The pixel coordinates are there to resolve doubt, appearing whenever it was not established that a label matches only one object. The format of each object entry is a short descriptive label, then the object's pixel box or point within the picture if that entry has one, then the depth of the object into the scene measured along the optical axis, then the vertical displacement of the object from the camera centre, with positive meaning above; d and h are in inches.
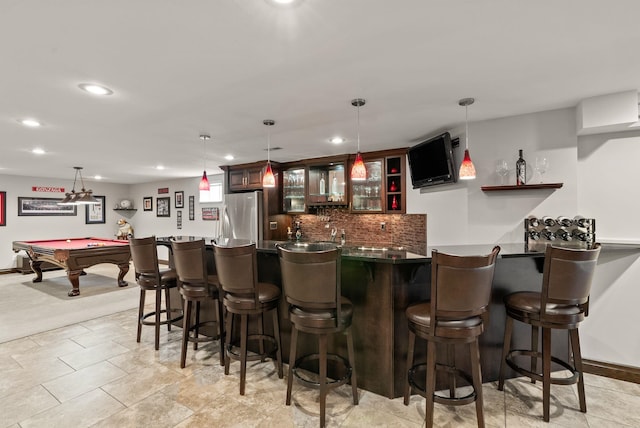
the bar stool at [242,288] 90.2 -21.9
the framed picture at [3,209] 282.0 +3.4
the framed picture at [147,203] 352.5 +11.1
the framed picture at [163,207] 335.9 +6.3
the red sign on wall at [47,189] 301.0 +23.5
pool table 203.0 -28.9
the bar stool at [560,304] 77.2 -24.2
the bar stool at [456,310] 69.2 -22.2
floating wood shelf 114.3 +9.7
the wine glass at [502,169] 123.7 +17.4
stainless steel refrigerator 222.5 -2.4
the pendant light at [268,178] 136.4 +15.2
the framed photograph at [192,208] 314.5 +4.8
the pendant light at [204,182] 154.5 +15.3
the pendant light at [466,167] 109.6 +16.2
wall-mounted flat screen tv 138.2 +24.3
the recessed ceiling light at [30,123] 126.5 +37.4
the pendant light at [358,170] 114.3 +15.7
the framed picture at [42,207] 293.4 +5.6
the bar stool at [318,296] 76.1 -20.8
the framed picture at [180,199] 323.3 +14.2
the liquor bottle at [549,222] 114.7 -3.4
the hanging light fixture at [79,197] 241.8 +12.1
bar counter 88.7 -25.6
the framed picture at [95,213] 336.5 -0.3
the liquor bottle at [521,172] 119.3 +15.5
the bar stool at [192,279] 105.7 -23.0
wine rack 110.0 -6.9
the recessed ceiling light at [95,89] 93.4 +38.0
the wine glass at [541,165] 117.8 +17.9
